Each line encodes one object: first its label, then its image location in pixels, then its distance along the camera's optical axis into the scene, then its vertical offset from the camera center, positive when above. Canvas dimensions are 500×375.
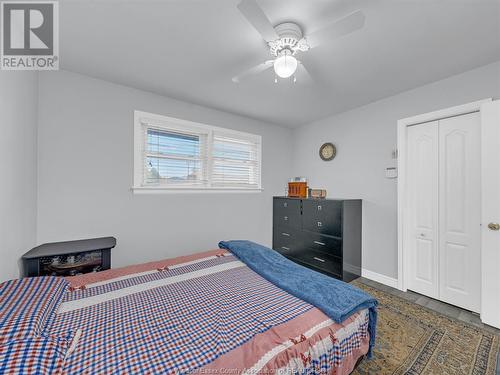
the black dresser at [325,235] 2.85 -0.69
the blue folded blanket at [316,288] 1.28 -0.69
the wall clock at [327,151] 3.52 +0.64
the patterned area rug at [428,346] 1.52 -1.30
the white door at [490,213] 1.98 -0.24
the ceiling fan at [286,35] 1.21 +1.03
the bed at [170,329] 0.83 -0.70
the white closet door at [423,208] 2.49 -0.24
